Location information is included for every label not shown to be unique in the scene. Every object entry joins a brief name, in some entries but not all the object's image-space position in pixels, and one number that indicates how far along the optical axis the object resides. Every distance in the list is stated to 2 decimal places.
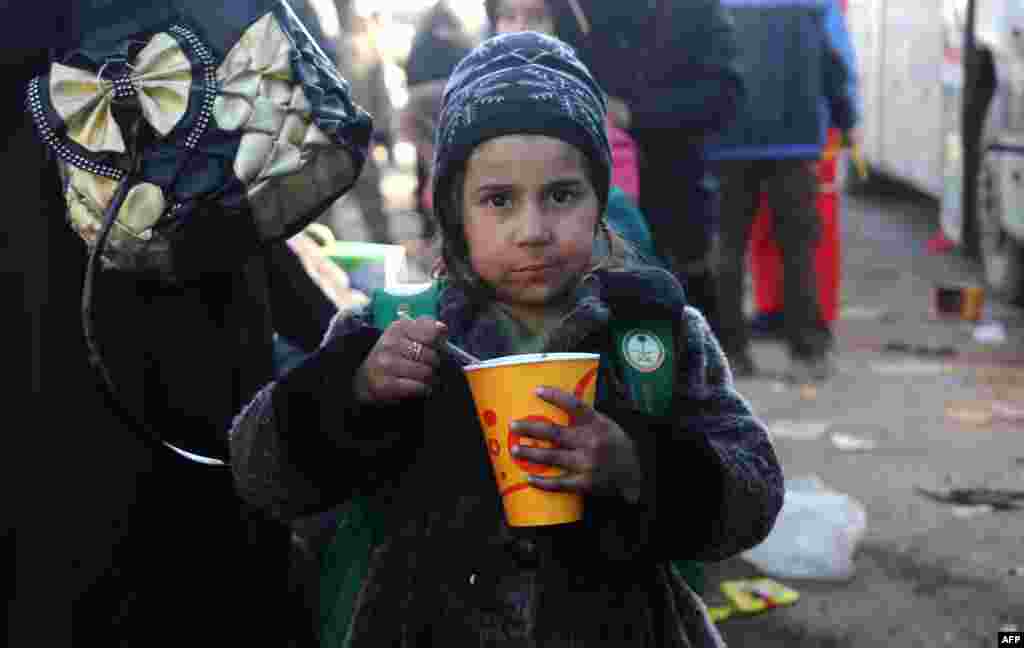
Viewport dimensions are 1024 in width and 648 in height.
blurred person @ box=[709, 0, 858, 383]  6.18
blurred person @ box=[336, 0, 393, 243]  7.43
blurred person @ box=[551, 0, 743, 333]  4.14
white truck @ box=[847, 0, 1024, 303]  7.27
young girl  1.80
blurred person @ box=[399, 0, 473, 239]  4.88
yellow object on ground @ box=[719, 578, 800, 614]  3.53
